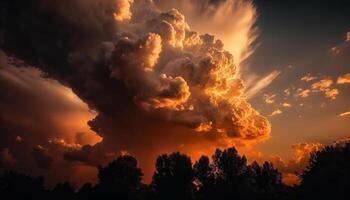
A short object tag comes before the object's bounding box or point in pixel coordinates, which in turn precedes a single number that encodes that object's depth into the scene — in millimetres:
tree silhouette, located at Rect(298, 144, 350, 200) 60688
